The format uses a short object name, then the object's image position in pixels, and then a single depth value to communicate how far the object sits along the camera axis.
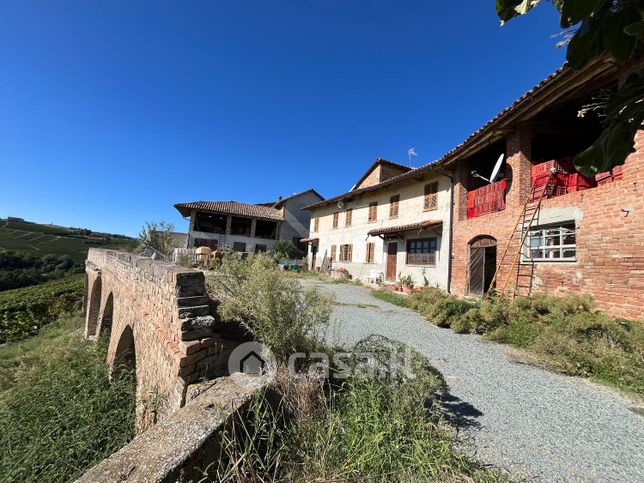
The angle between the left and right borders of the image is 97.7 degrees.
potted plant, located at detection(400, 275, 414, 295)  12.02
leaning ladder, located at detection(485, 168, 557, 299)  7.88
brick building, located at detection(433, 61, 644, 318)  5.92
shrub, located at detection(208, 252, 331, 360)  3.06
